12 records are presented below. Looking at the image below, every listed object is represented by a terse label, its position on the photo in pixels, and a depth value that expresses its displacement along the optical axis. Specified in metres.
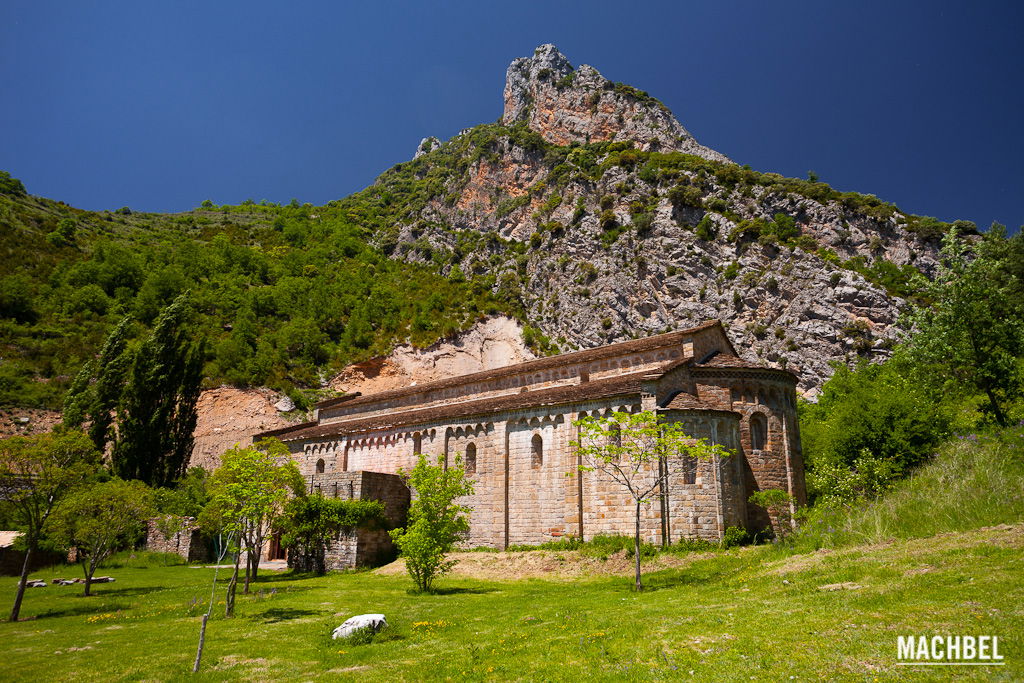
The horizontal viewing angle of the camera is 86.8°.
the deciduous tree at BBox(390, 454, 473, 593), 19.14
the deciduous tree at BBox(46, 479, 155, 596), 20.48
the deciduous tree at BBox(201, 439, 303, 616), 16.16
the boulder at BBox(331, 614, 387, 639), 12.14
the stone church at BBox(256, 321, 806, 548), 23.23
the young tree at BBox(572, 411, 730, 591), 18.23
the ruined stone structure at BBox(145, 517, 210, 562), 32.34
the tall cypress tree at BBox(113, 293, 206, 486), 36.69
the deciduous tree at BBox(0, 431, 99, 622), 16.86
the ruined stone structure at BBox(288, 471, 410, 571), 26.53
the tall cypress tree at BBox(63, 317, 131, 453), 38.22
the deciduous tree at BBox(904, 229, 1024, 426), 22.59
